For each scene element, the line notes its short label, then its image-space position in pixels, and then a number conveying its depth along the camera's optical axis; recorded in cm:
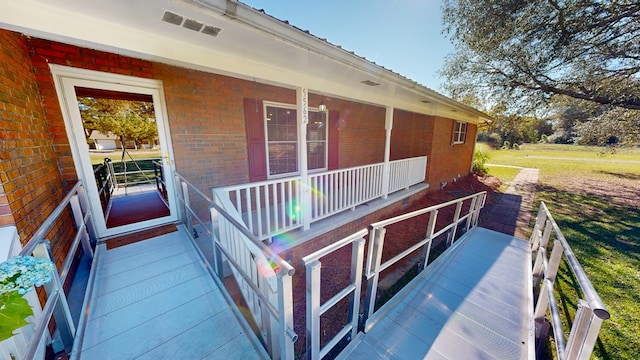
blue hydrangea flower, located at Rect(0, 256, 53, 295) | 88
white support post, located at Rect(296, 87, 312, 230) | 327
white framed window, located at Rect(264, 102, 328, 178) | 469
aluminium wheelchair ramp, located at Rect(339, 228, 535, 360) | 205
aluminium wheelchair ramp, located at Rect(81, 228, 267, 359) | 167
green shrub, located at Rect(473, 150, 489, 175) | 1235
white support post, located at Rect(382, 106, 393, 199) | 501
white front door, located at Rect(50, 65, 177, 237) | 277
